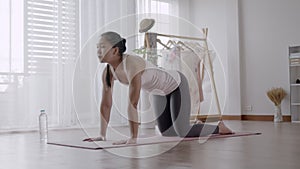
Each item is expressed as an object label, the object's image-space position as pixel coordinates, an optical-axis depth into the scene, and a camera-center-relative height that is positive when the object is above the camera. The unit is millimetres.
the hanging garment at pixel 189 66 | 3512 +232
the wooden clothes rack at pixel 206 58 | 3672 +355
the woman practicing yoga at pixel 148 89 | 2711 +36
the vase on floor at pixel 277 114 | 5979 -269
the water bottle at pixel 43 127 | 3758 -292
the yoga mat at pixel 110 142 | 2780 -321
